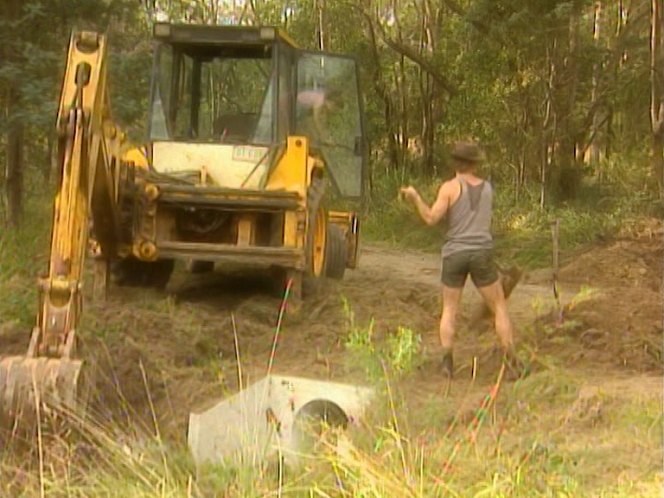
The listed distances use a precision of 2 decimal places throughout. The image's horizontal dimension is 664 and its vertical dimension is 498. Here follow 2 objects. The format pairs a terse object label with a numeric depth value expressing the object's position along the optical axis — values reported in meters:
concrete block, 5.55
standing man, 6.98
